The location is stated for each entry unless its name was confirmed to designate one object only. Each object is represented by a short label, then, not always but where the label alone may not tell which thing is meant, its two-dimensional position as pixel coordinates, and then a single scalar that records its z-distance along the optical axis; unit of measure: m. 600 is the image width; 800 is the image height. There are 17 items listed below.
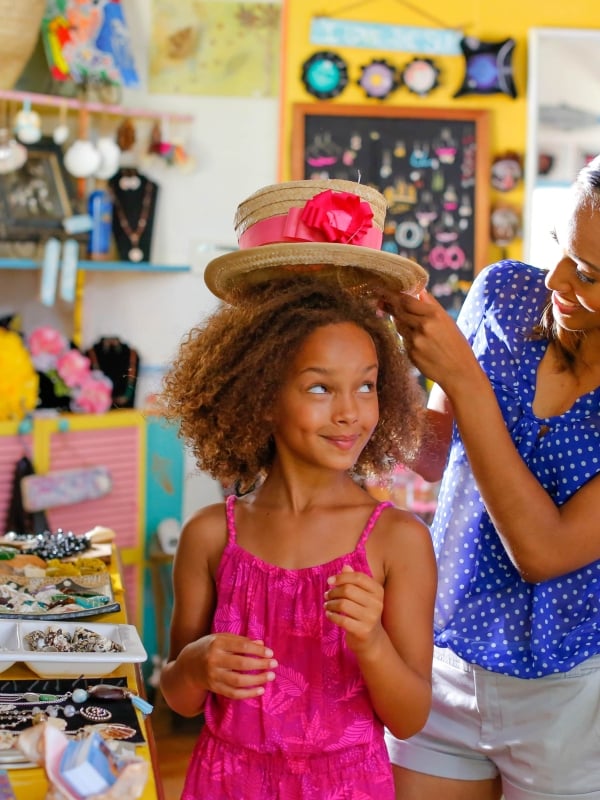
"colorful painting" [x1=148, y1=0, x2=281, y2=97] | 3.97
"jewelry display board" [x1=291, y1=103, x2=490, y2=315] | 4.08
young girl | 1.36
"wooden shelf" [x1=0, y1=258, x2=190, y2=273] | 3.49
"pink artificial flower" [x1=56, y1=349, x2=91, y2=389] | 3.46
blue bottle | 3.73
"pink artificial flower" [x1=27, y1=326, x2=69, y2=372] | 3.44
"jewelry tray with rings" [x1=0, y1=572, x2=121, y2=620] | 1.61
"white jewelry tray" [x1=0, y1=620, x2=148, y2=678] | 1.40
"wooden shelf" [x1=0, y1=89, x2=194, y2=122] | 3.52
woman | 1.49
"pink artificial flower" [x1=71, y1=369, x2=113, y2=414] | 3.50
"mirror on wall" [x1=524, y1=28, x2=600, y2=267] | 4.07
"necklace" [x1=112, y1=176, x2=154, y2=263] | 3.81
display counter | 1.10
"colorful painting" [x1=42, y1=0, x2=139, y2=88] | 3.60
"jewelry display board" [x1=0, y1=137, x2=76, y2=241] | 3.56
